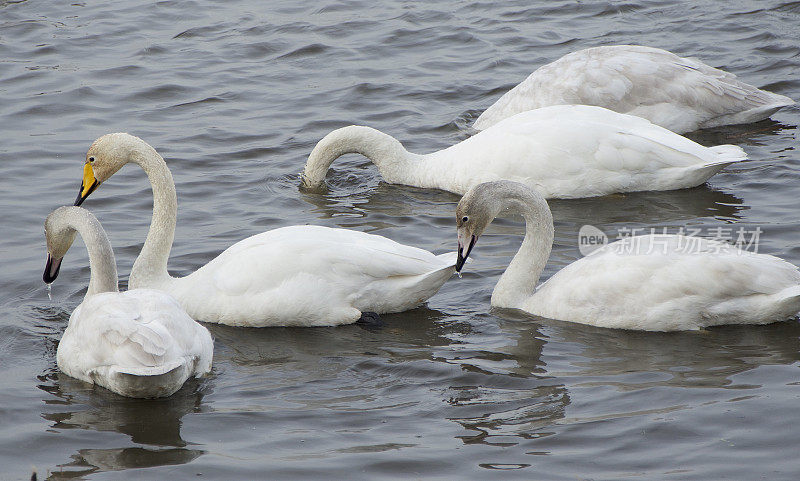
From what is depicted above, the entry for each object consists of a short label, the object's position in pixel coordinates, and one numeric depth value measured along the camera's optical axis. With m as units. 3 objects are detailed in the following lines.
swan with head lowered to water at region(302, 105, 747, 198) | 20.09
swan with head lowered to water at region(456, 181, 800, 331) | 15.01
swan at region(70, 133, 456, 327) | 15.77
